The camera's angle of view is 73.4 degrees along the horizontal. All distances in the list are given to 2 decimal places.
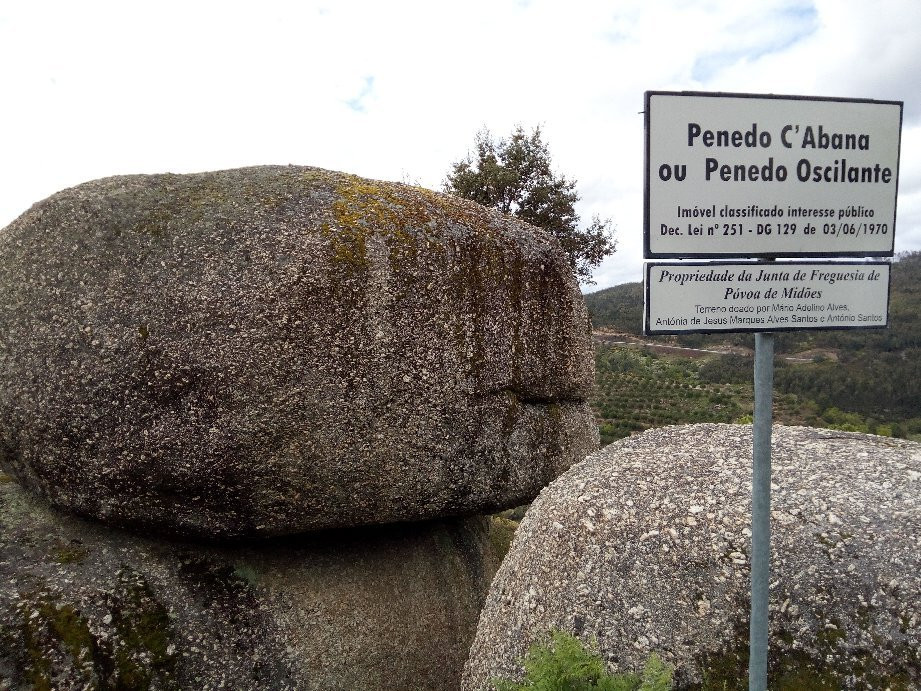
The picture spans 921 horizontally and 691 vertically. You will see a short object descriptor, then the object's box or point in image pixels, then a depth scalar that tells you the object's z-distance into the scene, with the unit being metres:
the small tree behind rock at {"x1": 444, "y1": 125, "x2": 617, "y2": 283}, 18.12
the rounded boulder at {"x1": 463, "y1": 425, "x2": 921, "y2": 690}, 3.69
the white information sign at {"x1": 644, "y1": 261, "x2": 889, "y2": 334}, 3.04
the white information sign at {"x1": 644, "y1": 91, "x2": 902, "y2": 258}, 3.03
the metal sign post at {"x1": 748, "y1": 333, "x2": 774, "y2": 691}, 3.08
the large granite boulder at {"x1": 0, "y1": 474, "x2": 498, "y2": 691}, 5.18
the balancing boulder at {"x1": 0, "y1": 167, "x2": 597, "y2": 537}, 5.36
